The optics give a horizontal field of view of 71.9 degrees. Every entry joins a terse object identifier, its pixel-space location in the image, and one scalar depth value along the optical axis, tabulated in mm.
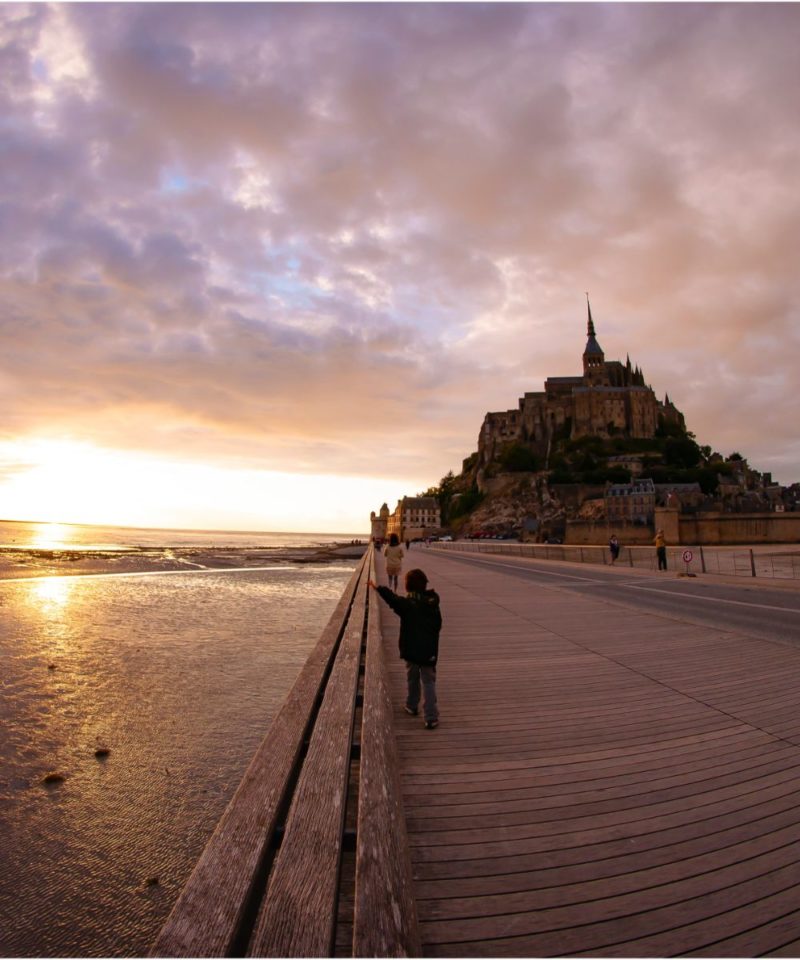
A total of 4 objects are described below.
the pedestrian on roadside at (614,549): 25009
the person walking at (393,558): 11373
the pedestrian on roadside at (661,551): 20556
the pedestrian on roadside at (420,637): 4543
